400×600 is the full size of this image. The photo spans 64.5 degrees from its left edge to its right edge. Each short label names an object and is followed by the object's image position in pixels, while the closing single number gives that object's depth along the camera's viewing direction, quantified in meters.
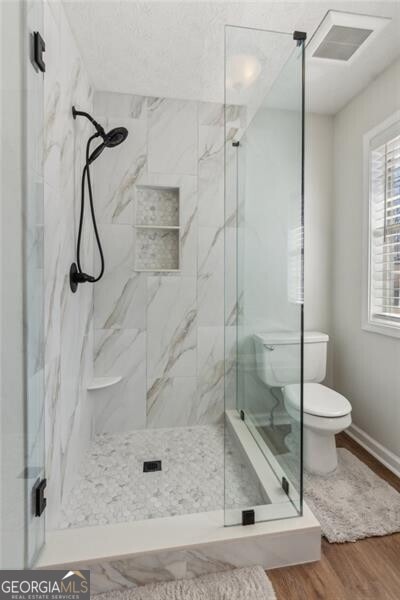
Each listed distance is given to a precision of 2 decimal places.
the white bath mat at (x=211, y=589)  1.14
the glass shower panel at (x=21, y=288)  0.98
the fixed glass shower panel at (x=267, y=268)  1.34
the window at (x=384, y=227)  1.98
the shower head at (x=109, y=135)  1.58
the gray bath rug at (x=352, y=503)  1.43
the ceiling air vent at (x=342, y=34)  1.55
